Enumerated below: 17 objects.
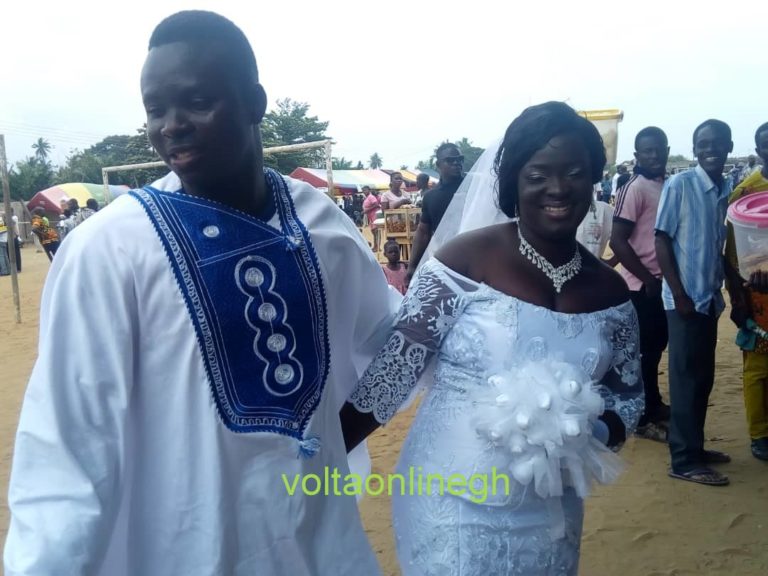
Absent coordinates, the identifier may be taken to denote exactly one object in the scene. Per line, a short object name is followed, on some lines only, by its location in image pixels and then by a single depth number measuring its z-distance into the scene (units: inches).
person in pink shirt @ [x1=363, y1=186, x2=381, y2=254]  687.1
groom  54.4
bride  74.5
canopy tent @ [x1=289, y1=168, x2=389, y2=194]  1397.1
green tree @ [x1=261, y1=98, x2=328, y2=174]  1689.5
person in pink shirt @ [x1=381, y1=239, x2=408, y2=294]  298.7
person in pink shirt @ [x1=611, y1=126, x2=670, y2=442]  195.2
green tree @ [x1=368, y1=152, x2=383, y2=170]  3754.9
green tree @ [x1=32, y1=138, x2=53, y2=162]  3305.6
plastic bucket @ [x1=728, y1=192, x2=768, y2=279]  152.3
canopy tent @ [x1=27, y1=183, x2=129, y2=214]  1348.4
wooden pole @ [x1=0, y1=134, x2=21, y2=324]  411.8
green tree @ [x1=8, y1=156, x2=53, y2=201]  1696.6
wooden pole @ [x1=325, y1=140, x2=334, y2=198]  509.0
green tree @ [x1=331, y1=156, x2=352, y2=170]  2475.9
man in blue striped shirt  160.7
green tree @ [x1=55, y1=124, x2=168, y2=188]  1578.5
